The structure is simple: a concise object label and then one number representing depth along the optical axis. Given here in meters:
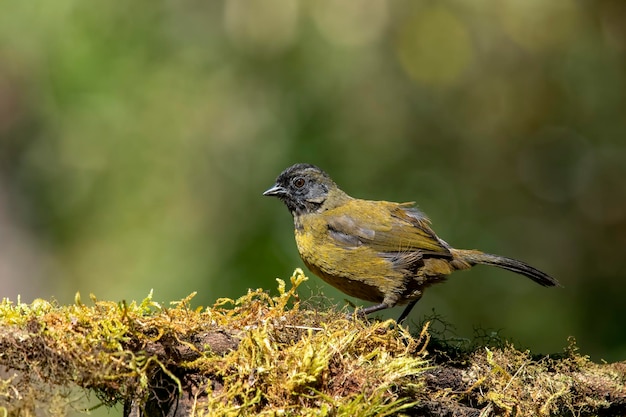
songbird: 7.63
